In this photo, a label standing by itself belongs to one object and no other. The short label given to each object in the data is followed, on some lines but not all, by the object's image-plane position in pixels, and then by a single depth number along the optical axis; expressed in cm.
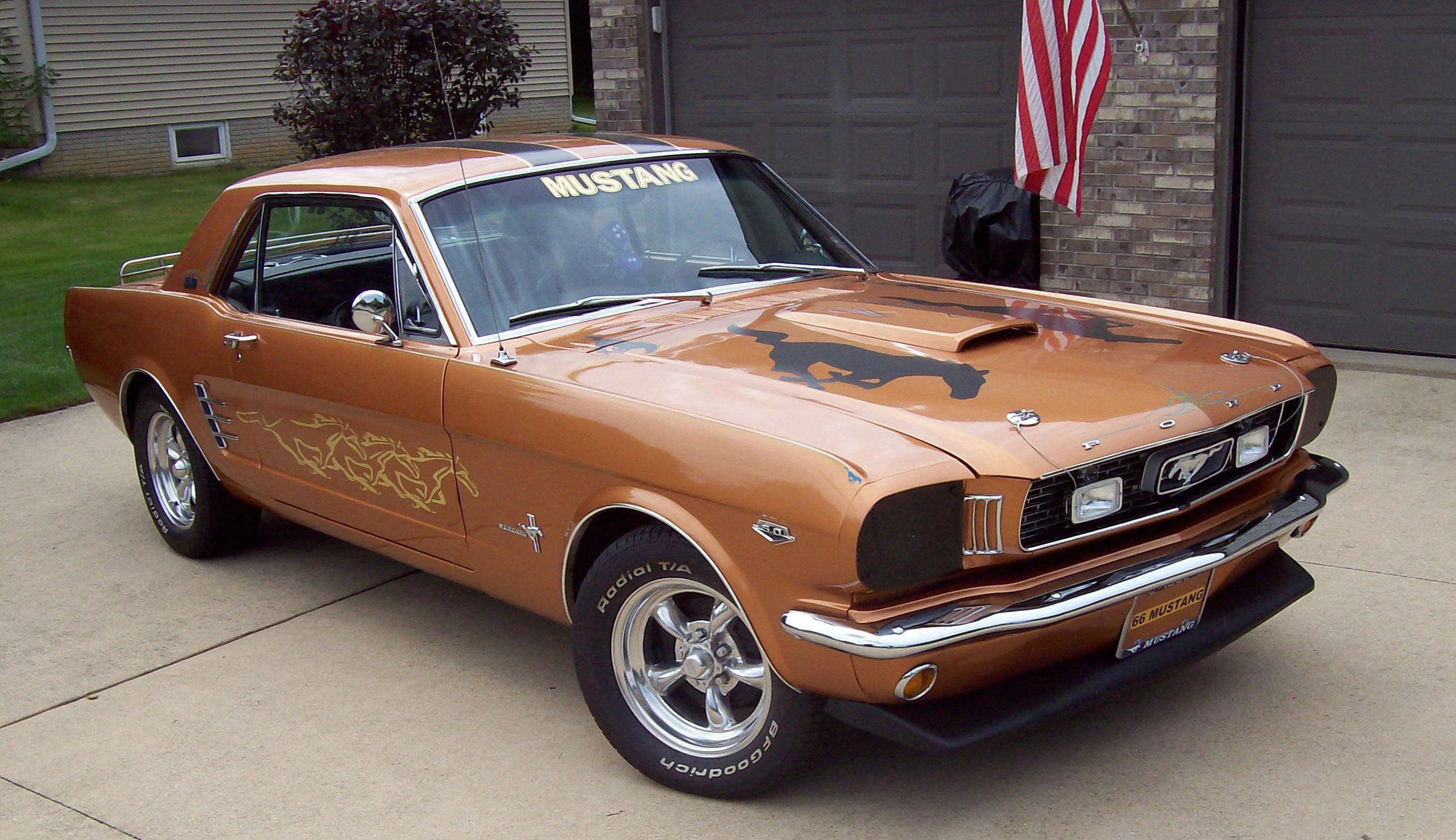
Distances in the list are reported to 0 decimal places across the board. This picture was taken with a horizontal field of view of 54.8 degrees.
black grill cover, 830
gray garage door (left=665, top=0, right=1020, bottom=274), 900
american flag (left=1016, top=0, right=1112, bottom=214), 625
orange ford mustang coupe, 318
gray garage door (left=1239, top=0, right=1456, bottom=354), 753
